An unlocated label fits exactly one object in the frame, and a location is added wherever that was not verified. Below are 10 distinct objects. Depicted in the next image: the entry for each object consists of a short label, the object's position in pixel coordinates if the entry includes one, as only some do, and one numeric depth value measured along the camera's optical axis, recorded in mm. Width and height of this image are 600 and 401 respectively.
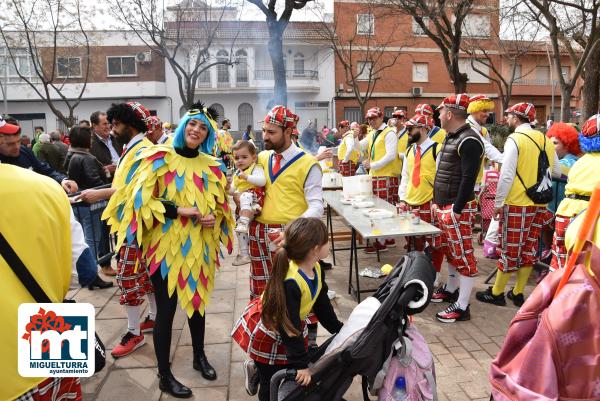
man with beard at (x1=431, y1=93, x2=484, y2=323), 4152
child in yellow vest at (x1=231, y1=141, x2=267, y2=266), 3477
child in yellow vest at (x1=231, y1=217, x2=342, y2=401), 2375
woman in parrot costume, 3076
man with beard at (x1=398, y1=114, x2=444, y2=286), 5012
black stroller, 2271
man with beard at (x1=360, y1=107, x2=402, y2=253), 6691
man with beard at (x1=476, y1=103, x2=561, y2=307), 4375
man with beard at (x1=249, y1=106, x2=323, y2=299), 3531
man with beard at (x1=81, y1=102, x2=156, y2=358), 3773
